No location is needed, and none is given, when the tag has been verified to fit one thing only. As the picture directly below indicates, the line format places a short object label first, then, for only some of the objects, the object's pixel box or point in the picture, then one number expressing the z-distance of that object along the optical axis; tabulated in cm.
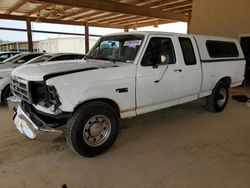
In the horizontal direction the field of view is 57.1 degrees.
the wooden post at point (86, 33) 1712
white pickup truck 310
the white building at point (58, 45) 2207
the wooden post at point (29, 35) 1418
